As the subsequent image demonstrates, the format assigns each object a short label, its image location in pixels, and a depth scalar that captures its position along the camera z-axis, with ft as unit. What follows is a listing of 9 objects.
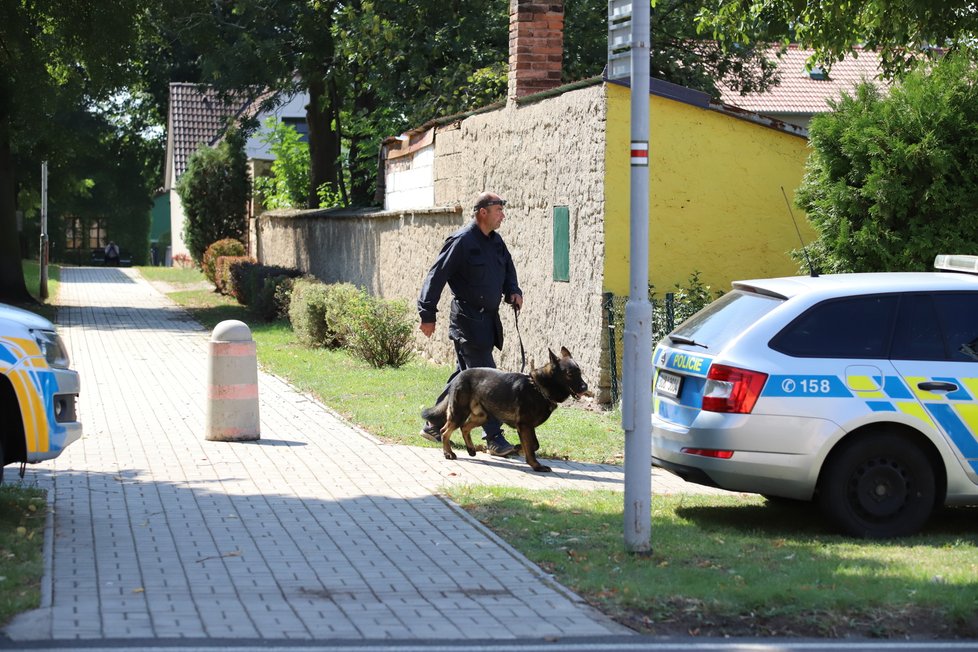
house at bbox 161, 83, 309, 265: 169.17
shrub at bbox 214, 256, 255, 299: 100.73
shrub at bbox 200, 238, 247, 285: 113.19
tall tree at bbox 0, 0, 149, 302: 55.88
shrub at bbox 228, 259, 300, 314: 79.36
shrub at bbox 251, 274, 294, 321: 75.46
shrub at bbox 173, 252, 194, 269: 167.02
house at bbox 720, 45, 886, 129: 123.65
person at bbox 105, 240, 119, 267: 213.42
